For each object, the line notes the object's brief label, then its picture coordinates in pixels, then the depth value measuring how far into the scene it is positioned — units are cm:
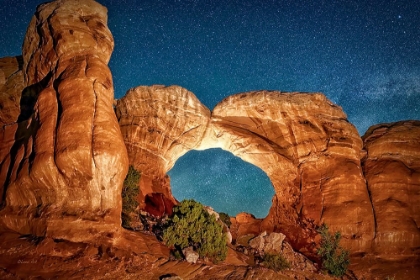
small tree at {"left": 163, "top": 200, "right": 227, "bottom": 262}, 1658
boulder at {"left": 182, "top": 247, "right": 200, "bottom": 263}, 1553
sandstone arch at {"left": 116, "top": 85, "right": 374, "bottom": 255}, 2605
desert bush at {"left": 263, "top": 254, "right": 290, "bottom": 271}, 1814
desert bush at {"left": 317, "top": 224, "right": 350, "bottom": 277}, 1981
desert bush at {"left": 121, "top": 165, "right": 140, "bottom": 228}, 2085
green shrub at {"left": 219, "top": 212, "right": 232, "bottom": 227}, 3332
